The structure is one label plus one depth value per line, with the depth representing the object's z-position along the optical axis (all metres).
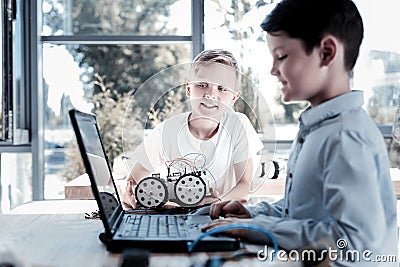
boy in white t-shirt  1.62
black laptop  0.99
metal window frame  3.32
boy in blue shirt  0.90
